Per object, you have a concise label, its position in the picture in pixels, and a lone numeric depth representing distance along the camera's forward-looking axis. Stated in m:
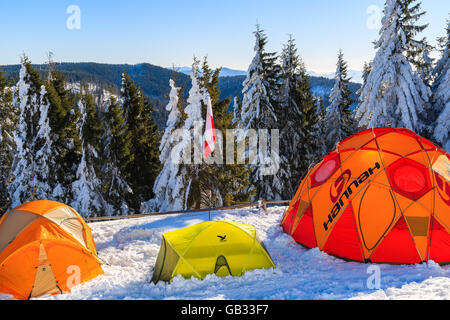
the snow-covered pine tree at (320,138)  27.14
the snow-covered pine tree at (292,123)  22.73
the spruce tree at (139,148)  26.47
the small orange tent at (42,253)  6.52
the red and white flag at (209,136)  12.60
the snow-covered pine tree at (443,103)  17.75
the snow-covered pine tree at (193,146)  16.12
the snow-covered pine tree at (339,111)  25.67
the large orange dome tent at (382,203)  7.56
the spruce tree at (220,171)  17.44
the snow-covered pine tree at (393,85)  16.69
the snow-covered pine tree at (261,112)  20.41
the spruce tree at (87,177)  21.47
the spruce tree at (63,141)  22.61
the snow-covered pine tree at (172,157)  17.25
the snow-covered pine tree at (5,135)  24.48
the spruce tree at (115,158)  24.11
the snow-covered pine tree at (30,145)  21.16
